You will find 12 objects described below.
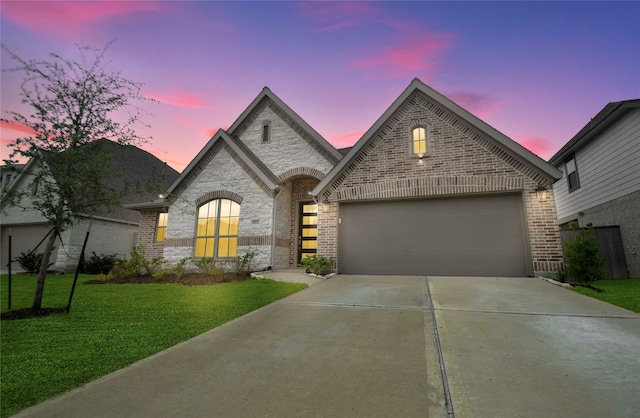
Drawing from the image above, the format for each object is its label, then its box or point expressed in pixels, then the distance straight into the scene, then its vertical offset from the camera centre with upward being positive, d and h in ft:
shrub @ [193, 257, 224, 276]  34.12 -1.72
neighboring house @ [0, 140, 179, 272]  51.37 +3.91
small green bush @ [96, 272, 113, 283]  33.86 -3.11
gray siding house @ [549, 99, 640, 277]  30.86 +10.55
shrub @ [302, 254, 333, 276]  31.27 -1.05
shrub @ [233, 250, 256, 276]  35.45 -1.24
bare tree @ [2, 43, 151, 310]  17.72 +7.55
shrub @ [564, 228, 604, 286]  23.20 -0.46
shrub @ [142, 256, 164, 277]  37.26 -1.79
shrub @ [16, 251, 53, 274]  47.47 -2.06
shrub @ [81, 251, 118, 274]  49.06 -2.10
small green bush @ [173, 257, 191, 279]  34.78 -2.13
